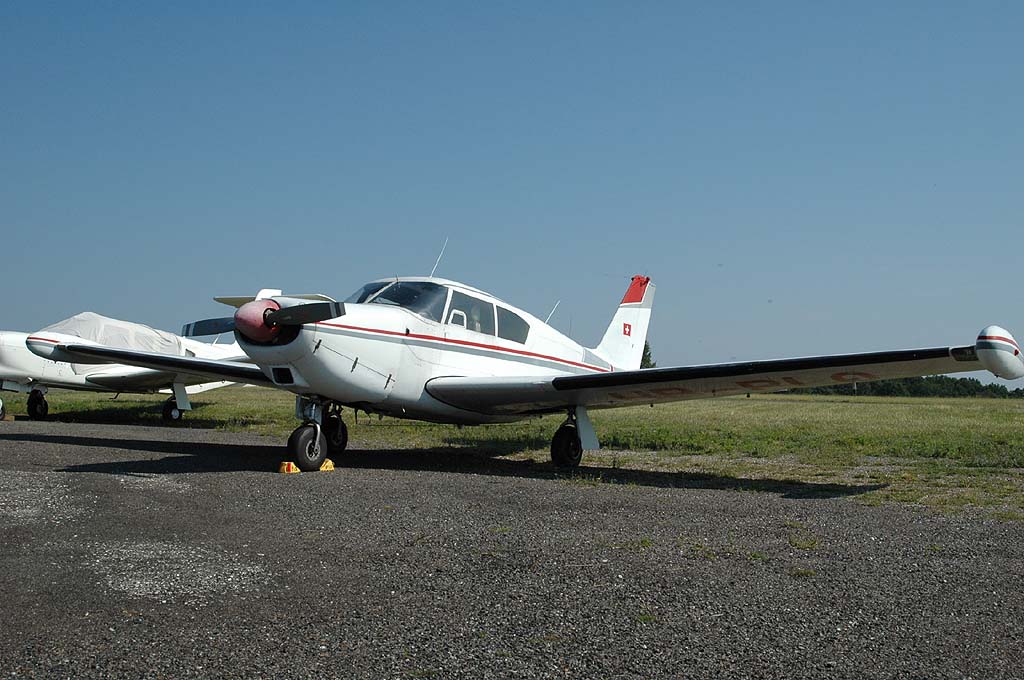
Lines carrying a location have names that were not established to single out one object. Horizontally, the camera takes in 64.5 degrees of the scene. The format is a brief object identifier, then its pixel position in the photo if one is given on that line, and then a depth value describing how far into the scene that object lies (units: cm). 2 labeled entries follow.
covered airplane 1916
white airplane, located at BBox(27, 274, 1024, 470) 892
